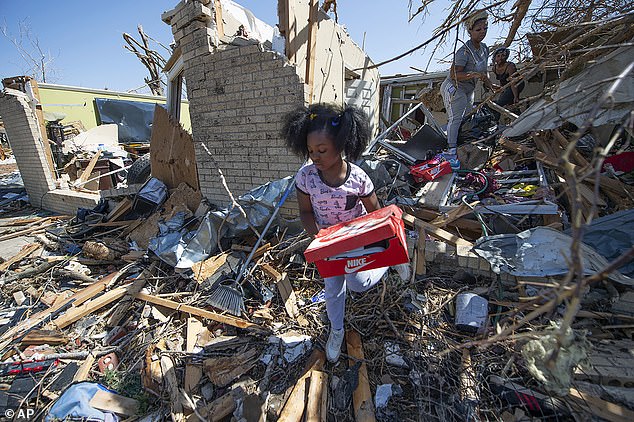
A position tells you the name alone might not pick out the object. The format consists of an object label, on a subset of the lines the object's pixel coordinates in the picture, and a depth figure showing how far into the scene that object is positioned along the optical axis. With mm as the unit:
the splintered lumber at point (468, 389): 1756
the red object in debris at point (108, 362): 2504
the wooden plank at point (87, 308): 3027
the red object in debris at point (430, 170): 4039
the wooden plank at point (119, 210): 5262
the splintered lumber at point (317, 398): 1887
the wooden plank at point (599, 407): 1535
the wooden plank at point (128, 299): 3078
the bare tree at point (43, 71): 20300
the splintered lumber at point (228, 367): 2250
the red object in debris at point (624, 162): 3471
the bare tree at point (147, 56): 13463
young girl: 2021
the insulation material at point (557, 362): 1062
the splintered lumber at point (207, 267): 3281
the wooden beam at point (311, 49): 3787
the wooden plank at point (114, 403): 2088
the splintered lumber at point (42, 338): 2852
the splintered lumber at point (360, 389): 1866
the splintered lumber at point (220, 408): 1981
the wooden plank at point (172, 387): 2024
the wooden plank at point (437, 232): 2889
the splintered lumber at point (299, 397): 1881
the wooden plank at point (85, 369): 2418
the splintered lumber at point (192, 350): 2252
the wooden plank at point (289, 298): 2727
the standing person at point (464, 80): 4125
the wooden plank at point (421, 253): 2924
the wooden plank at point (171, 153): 5004
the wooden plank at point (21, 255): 4327
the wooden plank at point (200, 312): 2652
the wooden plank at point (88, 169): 7639
